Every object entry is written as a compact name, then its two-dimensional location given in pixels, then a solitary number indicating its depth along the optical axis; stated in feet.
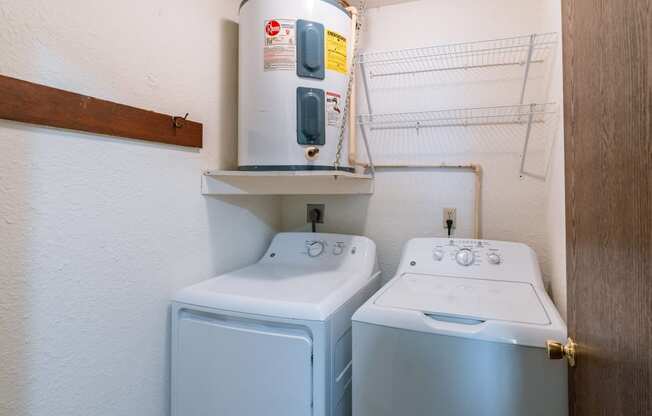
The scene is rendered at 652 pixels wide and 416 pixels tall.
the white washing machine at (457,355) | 3.09
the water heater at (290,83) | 4.69
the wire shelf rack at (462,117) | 5.51
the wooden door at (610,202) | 1.46
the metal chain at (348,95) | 4.92
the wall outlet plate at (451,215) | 6.08
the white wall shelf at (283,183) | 4.77
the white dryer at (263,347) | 3.76
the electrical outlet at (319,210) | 6.99
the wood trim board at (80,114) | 2.90
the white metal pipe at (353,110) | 5.41
